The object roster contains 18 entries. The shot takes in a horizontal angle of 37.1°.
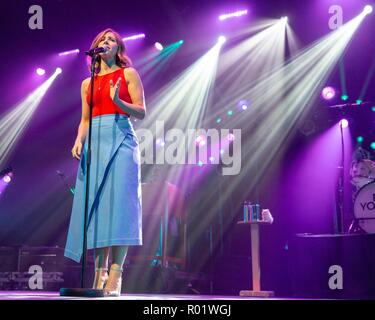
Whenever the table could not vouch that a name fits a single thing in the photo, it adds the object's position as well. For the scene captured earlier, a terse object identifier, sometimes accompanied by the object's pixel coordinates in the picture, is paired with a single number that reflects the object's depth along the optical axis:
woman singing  3.45
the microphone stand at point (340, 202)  7.46
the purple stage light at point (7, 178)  8.13
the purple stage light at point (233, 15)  8.01
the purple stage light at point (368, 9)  7.78
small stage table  6.04
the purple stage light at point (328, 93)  8.11
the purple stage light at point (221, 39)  8.50
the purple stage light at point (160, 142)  8.55
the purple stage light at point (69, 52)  8.64
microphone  3.38
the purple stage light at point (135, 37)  8.42
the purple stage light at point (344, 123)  8.43
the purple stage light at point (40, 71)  8.67
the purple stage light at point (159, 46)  8.54
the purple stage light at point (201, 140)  8.68
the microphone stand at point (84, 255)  3.05
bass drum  7.10
